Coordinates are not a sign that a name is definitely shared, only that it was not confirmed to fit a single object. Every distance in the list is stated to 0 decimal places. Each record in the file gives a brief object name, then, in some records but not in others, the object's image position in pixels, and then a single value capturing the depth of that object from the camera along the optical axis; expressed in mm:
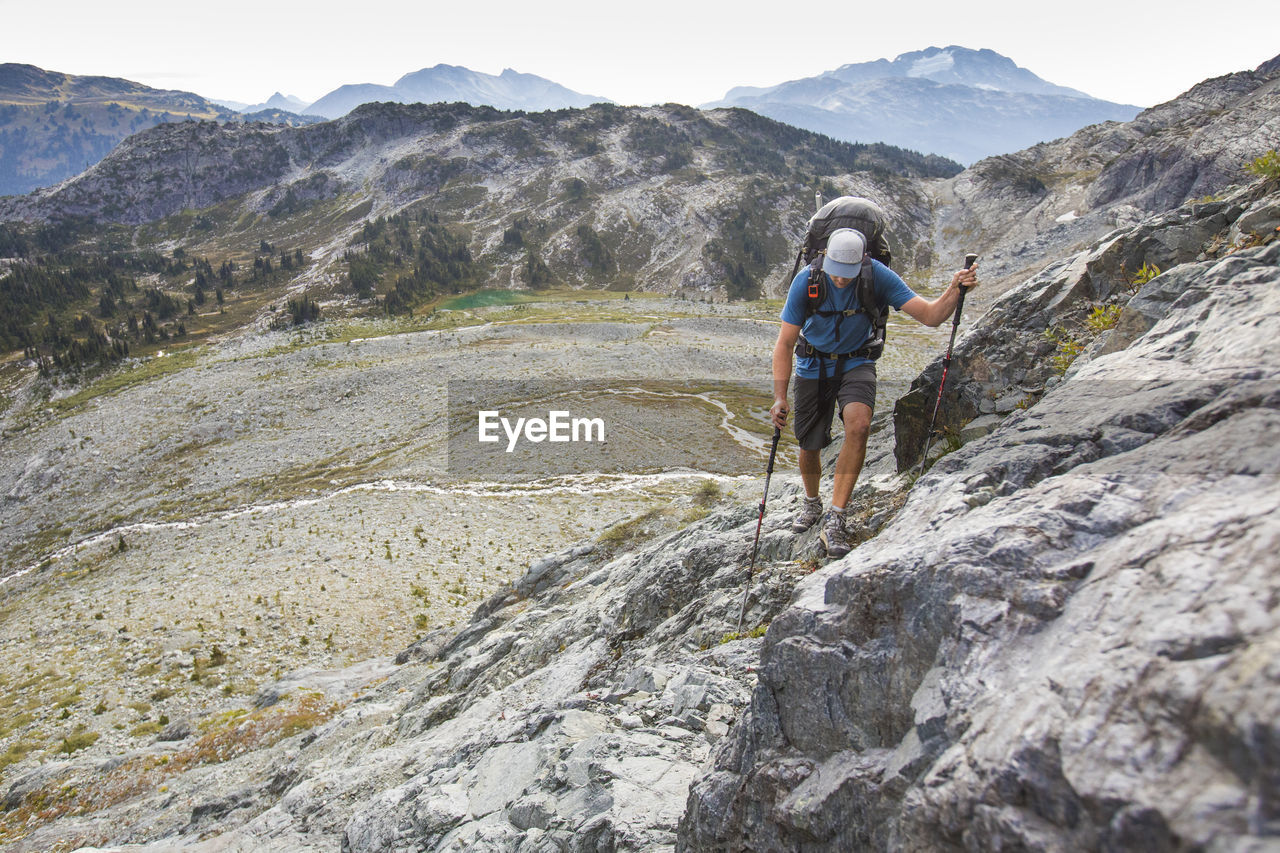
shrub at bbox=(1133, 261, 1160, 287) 7465
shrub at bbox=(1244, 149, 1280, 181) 6738
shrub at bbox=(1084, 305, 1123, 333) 7879
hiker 7125
